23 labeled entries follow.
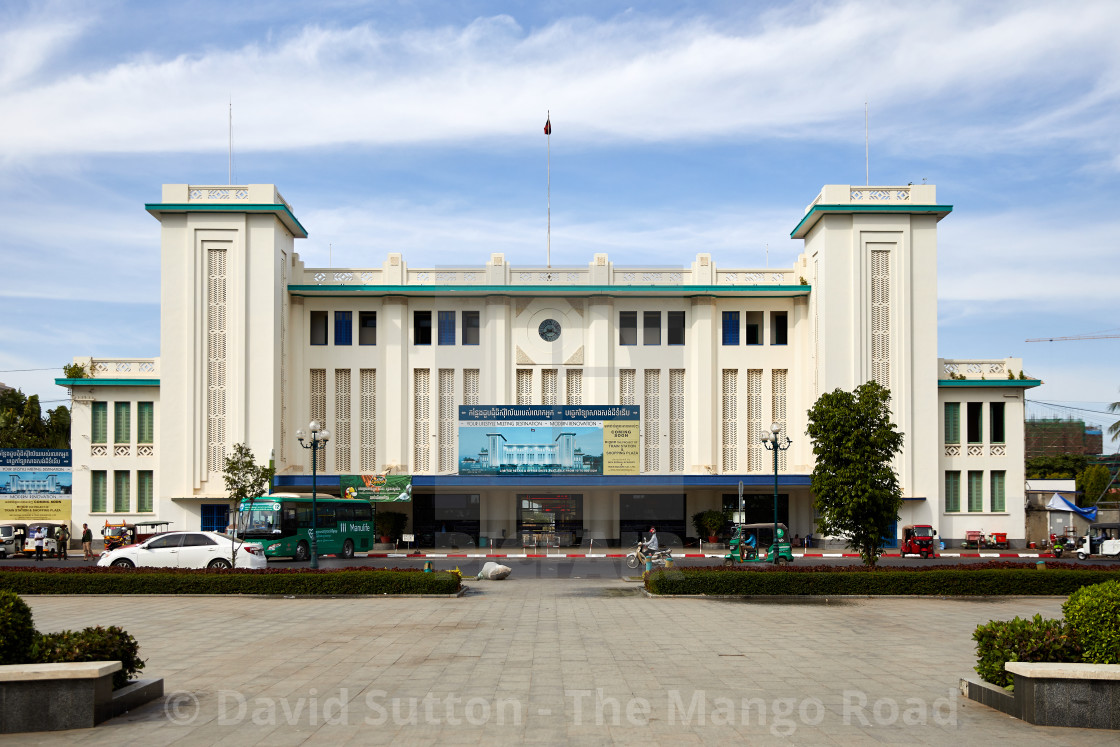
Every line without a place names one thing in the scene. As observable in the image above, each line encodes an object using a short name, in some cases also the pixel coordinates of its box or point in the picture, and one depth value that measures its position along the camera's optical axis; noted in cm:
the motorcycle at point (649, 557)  3048
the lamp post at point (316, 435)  3206
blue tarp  4872
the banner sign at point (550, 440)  4469
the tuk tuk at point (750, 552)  3522
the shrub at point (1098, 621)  1049
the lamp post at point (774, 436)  3275
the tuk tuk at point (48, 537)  4000
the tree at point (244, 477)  3544
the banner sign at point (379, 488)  4491
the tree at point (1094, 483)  7562
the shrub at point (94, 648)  1064
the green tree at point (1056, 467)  9006
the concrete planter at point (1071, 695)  1009
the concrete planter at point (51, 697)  988
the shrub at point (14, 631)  1041
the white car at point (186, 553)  2836
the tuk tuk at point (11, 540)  4016
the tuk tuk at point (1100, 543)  4047
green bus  3500
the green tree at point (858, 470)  2739
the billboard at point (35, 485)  4478
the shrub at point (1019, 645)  1086
